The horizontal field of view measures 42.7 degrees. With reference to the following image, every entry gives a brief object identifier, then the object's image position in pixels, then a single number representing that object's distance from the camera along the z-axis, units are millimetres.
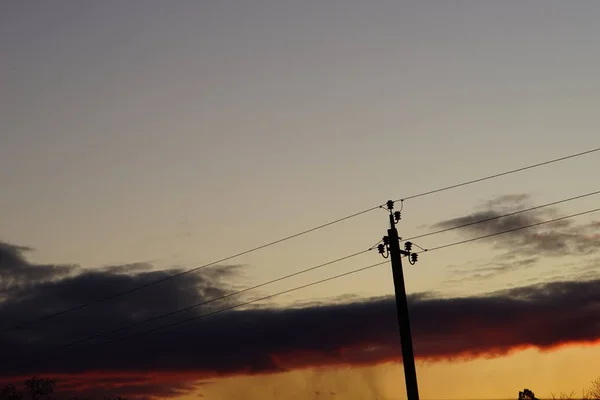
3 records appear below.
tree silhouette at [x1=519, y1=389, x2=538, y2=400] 118000
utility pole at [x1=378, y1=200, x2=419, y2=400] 31281
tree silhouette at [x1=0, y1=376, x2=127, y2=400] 146000
